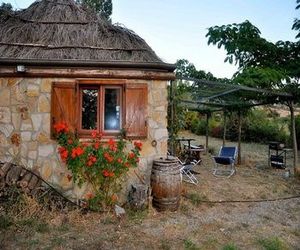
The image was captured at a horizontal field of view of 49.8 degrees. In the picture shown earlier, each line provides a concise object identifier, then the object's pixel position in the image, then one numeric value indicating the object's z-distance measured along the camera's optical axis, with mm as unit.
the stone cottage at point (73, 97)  6293
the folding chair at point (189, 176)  8280
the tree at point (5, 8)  7738
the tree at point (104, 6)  14516
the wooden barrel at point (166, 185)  6234
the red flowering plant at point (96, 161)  6102
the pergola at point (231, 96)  8128
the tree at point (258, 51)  8469
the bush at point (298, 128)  18573
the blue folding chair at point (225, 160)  9672
